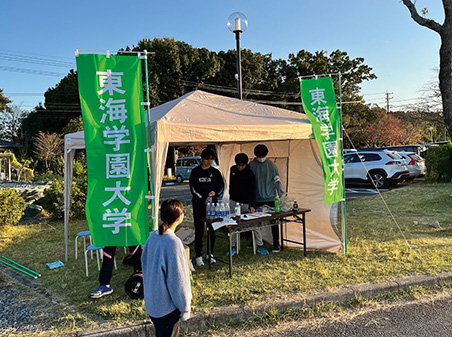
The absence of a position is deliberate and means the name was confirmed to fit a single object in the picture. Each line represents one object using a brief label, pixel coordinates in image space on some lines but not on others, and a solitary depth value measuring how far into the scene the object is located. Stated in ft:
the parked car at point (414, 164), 45.19
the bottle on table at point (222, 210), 15.06
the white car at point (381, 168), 43.65
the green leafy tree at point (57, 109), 85.92
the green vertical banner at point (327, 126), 16.57
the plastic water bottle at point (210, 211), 15.19
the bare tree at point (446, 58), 22.33
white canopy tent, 13.26
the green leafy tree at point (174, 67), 77.30
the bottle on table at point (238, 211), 14.97
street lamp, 26.22
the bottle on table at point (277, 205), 16.42
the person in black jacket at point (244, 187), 17.54
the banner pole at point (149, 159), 12.31
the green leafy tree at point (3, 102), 77.75
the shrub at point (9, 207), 25.55
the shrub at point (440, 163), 39.78
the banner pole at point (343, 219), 17.04
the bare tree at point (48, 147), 75.77
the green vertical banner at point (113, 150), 12.00
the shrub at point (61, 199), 28.07
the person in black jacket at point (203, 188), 15.64
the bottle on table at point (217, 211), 15.07
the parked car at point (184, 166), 70.85
